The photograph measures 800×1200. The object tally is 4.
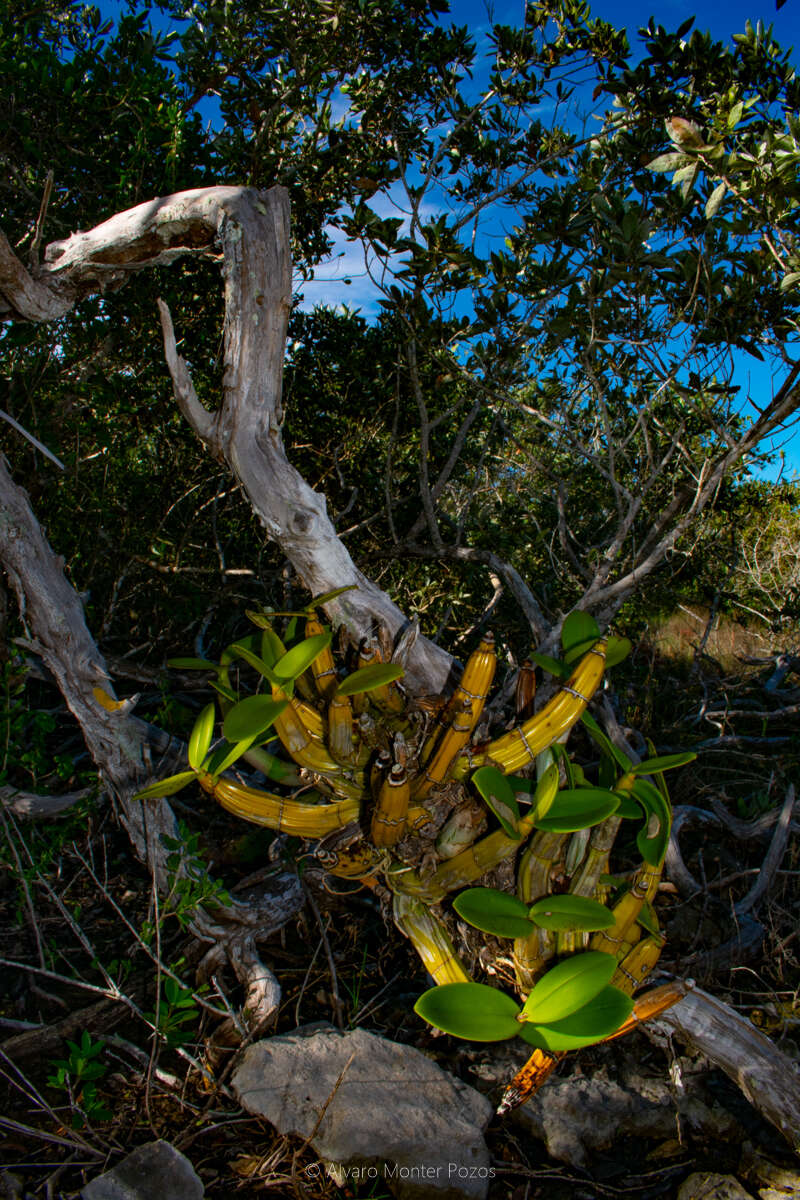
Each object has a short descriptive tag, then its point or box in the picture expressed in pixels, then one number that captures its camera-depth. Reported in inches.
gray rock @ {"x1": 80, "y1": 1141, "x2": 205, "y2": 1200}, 61.4
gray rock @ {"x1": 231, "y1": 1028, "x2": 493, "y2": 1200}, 68.6
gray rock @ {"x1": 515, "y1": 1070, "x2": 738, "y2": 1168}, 74.9
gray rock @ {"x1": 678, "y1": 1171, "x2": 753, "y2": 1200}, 68.9
